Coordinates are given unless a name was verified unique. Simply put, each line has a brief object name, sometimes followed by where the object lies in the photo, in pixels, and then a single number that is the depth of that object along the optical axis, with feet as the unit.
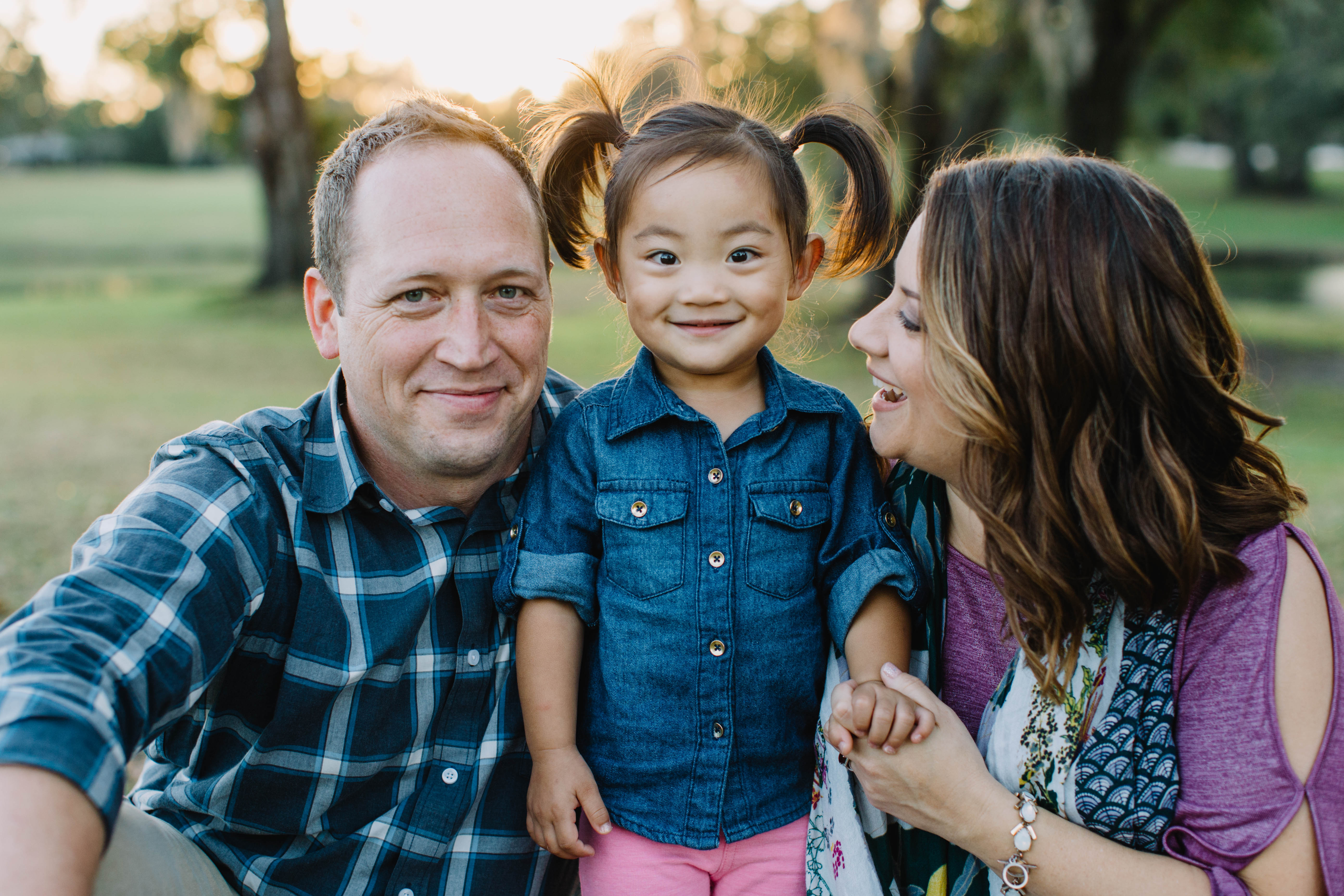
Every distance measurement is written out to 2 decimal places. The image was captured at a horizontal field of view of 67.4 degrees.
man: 6.68
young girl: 6.84
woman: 5.56
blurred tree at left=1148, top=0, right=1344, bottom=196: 49.55
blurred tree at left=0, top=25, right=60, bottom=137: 57.36
